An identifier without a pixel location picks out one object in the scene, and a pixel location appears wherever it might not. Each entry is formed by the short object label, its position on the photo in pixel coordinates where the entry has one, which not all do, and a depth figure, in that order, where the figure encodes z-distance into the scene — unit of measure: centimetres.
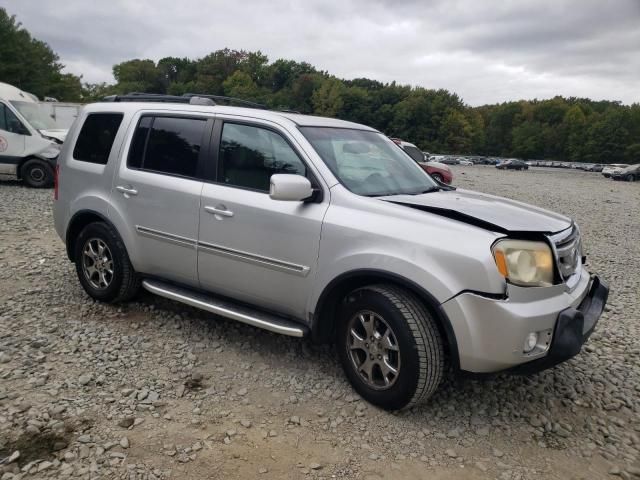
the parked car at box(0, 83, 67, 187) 1207
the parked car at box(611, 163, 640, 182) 4236
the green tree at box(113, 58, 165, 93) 10994
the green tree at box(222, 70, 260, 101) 10144
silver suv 290
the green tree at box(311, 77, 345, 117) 9931
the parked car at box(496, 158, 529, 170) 5997
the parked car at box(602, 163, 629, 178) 4505
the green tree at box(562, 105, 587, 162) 9619
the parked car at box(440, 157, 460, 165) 6456
